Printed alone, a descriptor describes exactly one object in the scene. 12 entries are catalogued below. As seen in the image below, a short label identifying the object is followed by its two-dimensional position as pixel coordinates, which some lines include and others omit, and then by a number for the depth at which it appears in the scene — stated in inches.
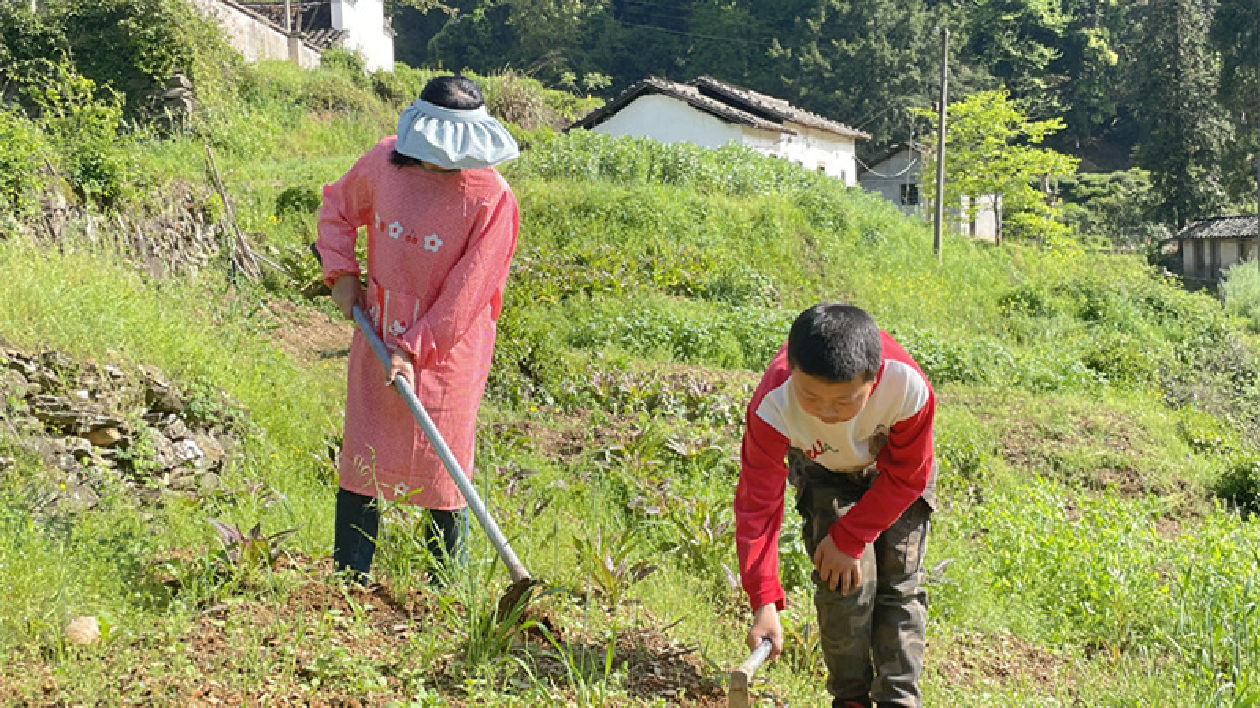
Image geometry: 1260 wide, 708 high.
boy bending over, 97.1
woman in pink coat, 126.5
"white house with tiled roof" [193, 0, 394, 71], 893.0
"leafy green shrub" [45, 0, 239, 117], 593.0
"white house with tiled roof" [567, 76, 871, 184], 1077.1
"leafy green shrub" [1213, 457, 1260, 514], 350.6
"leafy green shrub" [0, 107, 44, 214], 264.1
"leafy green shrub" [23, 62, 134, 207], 308.0
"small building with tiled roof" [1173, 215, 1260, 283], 1401.3
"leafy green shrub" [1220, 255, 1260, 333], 912.3
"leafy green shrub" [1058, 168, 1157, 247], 1676.9
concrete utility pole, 839.7
